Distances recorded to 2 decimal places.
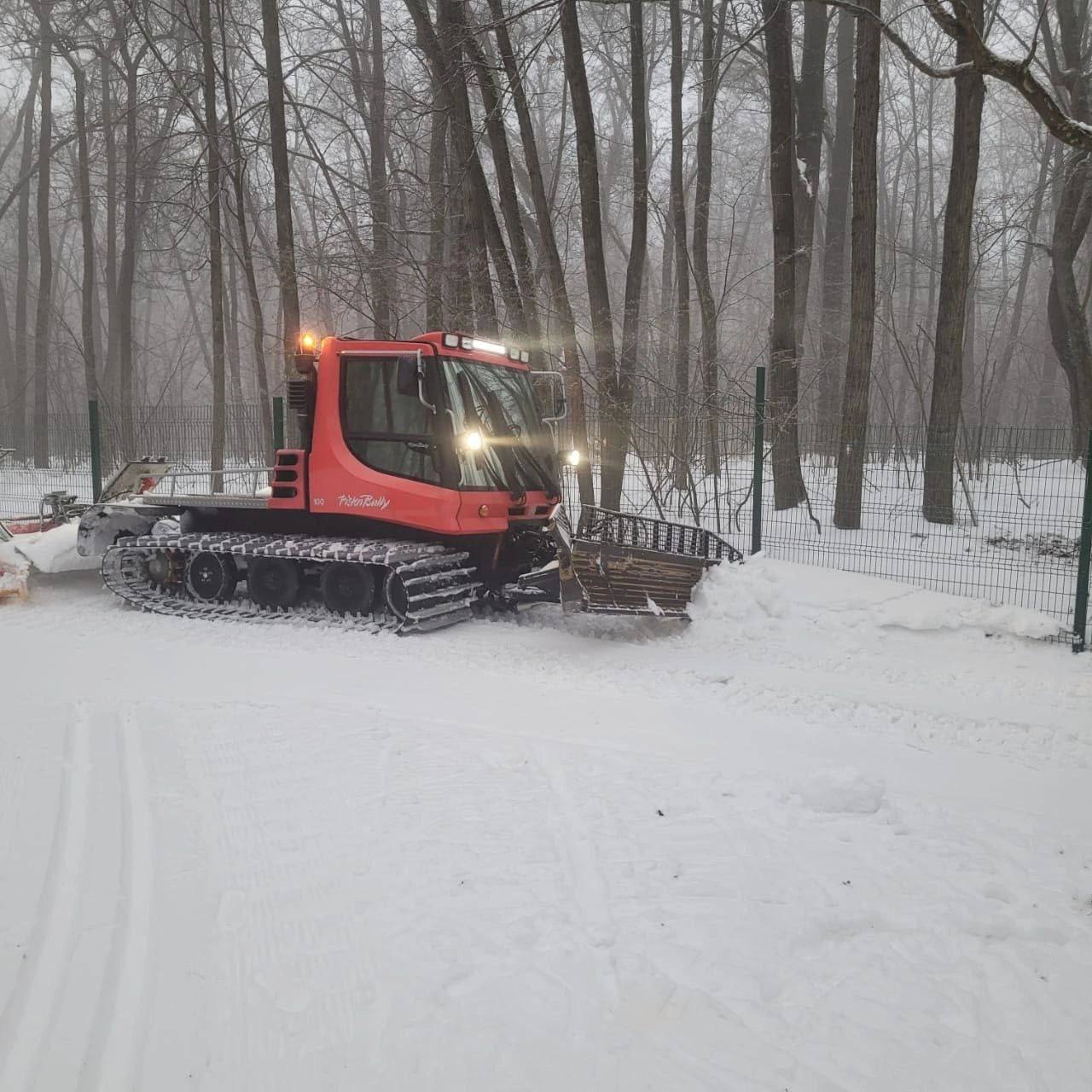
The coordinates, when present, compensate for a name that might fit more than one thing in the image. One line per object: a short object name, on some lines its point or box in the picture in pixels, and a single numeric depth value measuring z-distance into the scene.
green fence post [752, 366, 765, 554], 8.52
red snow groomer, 6.93
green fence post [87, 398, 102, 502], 12.65
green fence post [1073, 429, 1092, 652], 6.50
